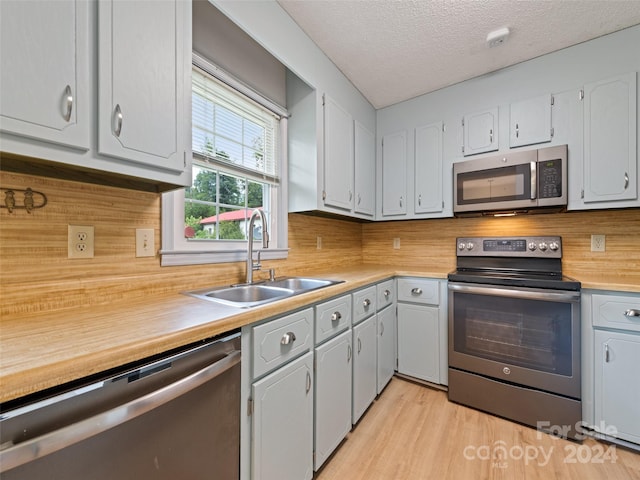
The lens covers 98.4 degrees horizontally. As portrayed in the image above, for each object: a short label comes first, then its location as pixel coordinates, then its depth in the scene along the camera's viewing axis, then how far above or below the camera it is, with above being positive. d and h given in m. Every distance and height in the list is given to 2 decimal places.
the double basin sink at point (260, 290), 1.36 -0.28
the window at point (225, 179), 1.46 +0.40
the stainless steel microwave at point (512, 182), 1.96 +0.45
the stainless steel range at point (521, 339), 1.68 -0.66
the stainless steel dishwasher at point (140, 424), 0.53 -0.44
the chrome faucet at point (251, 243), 1.61 -0.02
